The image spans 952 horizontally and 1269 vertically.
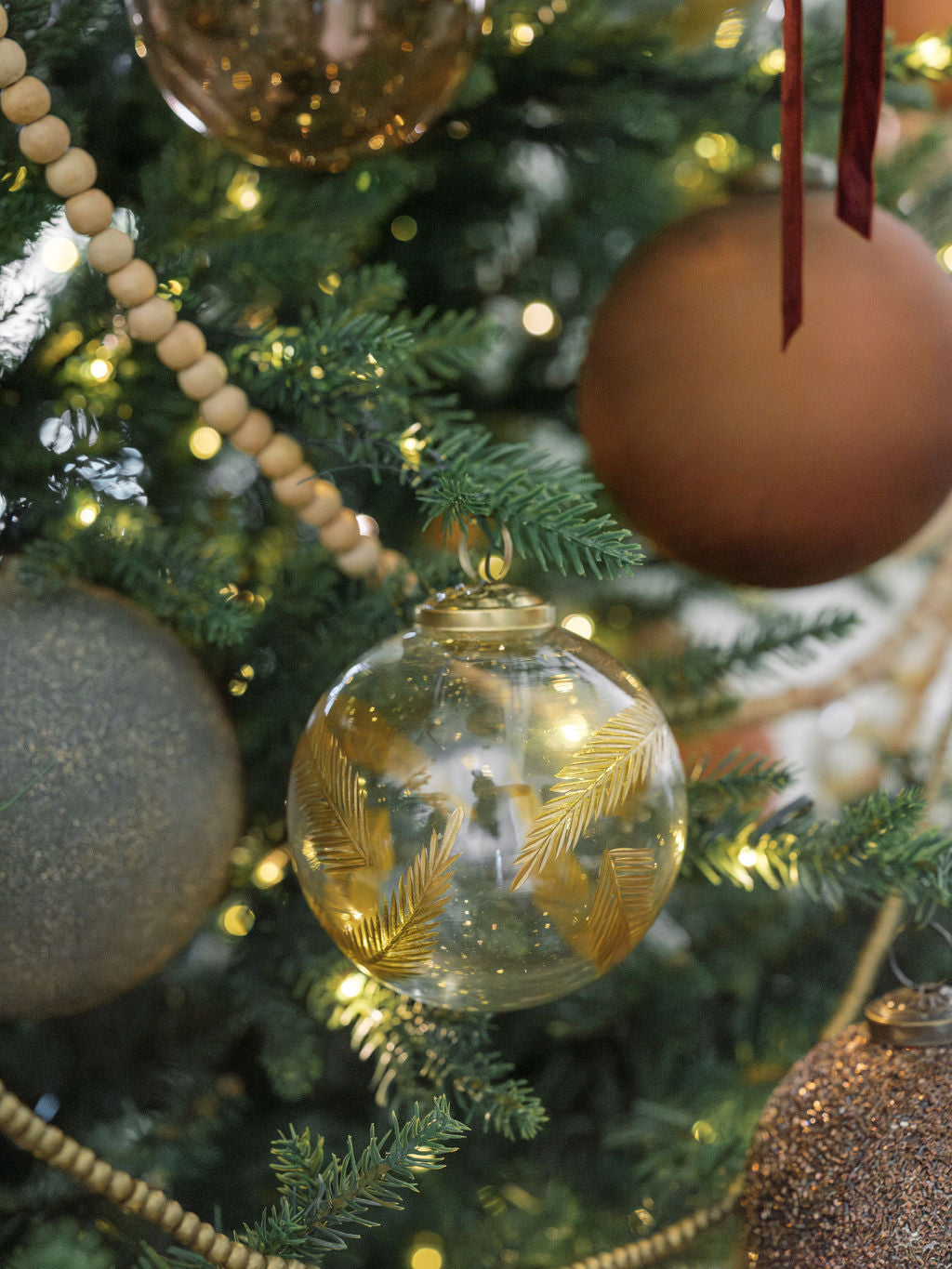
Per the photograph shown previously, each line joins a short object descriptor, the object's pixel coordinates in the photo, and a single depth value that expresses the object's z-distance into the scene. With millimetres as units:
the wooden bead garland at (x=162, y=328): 441
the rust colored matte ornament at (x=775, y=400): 504
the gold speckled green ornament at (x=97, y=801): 447
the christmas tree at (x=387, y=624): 410
